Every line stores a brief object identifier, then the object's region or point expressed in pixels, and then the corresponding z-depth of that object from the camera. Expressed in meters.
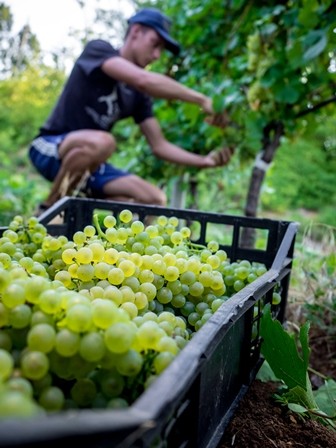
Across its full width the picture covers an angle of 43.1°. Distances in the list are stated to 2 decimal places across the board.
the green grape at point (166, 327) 0.50
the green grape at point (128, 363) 0.40
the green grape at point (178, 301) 0.71
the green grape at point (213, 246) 0.87
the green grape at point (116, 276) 0.63
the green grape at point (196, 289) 0.72
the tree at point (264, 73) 1.72
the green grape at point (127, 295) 0.59
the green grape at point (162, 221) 0.97
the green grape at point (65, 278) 0.66
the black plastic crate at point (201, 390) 0.23
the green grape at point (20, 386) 0.33
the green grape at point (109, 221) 0.84
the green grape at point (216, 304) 0.69
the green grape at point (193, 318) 0.69
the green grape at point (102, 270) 0.64
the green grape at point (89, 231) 0.79
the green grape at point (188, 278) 0.72
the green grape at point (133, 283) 0.64
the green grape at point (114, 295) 0.56
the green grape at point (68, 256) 0.69
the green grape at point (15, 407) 0.27
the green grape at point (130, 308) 0.54
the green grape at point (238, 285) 0.86
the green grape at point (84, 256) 0.66
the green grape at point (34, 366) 0.37
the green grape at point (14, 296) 0.43
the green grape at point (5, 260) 0.64
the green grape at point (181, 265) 0.72
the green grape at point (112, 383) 0.40
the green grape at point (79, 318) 0.39
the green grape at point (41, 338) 0.38
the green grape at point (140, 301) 0.60
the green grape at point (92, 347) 0.39
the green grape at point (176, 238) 0.87
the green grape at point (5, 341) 0.41
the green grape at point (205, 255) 0.81
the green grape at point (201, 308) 0.71
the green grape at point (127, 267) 0.65
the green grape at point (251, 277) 0.85
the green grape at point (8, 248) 0.80
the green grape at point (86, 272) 0.65
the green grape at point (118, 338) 0.39
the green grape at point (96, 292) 0.58
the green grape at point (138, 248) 0.77
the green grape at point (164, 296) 0.69
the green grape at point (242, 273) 0.86
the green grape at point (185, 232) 0.90
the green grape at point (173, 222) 0.98
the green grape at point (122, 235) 0.78
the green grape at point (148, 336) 0.42
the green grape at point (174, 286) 0.70
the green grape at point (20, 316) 0.42
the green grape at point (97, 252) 0.67
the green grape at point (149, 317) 0.51
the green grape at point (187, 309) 0.71
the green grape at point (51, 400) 0.37
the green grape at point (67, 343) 0.39
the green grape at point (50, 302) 0.42
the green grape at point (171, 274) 0.69
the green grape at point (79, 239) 0.76
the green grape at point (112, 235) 0.78
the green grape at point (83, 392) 0.41
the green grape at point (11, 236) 0.88
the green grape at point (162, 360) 0.41
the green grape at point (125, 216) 0.88
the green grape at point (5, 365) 0.34
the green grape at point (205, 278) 0.74
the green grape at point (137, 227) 0.81
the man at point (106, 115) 2.12
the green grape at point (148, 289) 0.65
